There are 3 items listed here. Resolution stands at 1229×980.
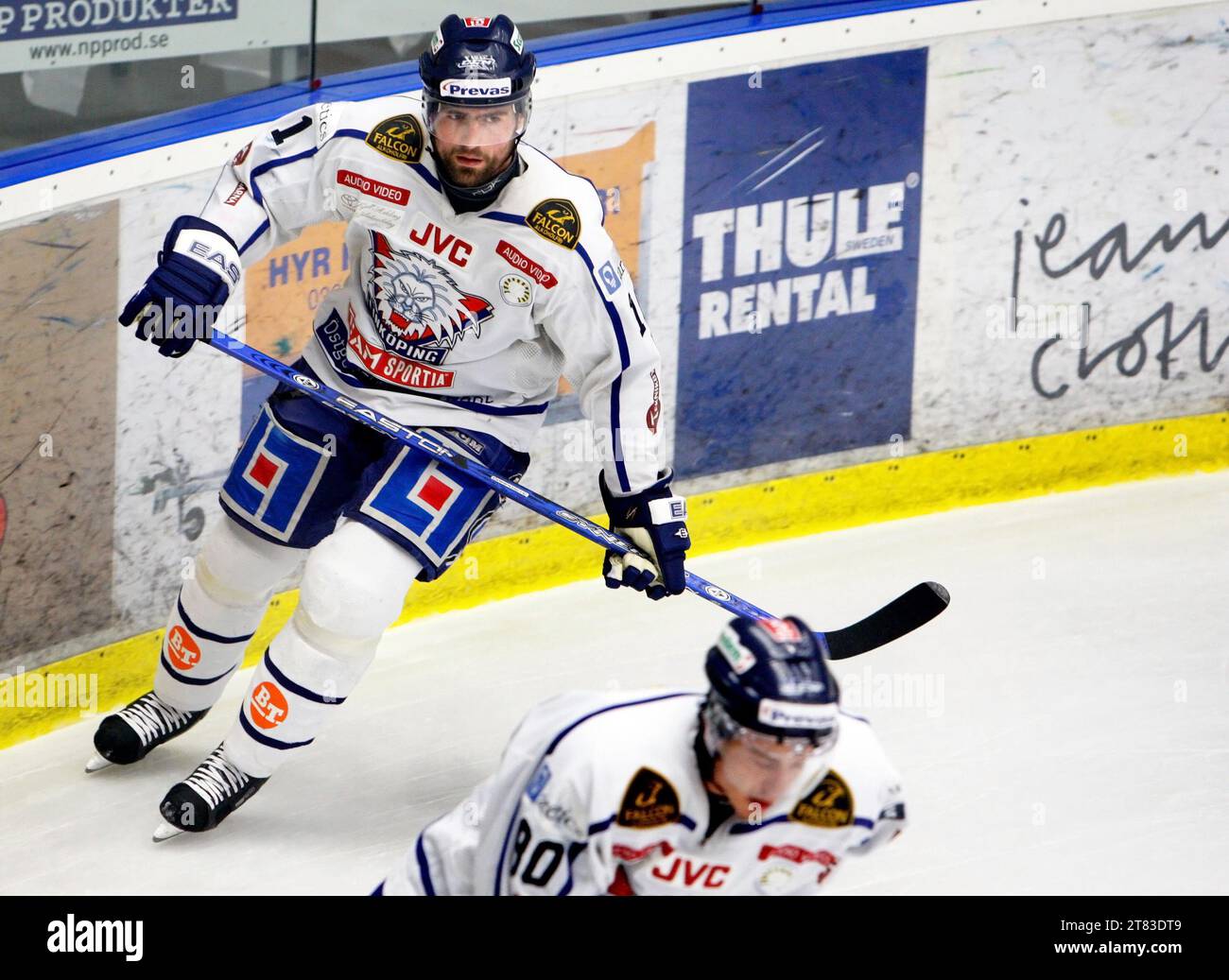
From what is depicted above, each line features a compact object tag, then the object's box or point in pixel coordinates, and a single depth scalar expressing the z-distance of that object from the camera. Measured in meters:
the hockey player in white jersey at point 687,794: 4.03
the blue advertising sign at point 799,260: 9.48
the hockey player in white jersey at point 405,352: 6.42
